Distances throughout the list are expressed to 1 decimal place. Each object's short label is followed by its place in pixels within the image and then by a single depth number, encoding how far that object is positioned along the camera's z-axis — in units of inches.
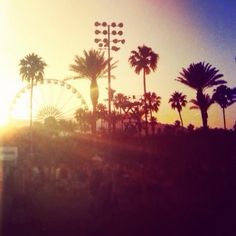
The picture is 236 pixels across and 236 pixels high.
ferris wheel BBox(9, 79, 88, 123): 1637.3
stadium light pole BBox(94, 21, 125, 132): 815.4
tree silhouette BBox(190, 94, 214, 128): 1452.1
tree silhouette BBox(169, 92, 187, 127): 2682.4
